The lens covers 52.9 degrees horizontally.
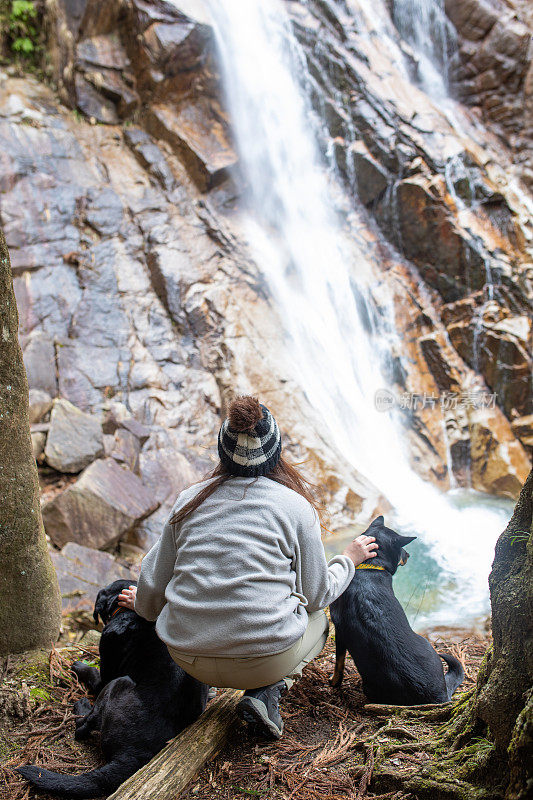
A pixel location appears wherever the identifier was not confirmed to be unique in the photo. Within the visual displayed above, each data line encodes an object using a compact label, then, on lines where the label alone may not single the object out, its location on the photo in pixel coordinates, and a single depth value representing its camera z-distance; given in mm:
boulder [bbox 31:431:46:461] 5438
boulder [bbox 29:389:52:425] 5758
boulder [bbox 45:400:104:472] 5457
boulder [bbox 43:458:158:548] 4852
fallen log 1923
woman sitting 2012
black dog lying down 2062
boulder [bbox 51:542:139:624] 4039
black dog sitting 2439
